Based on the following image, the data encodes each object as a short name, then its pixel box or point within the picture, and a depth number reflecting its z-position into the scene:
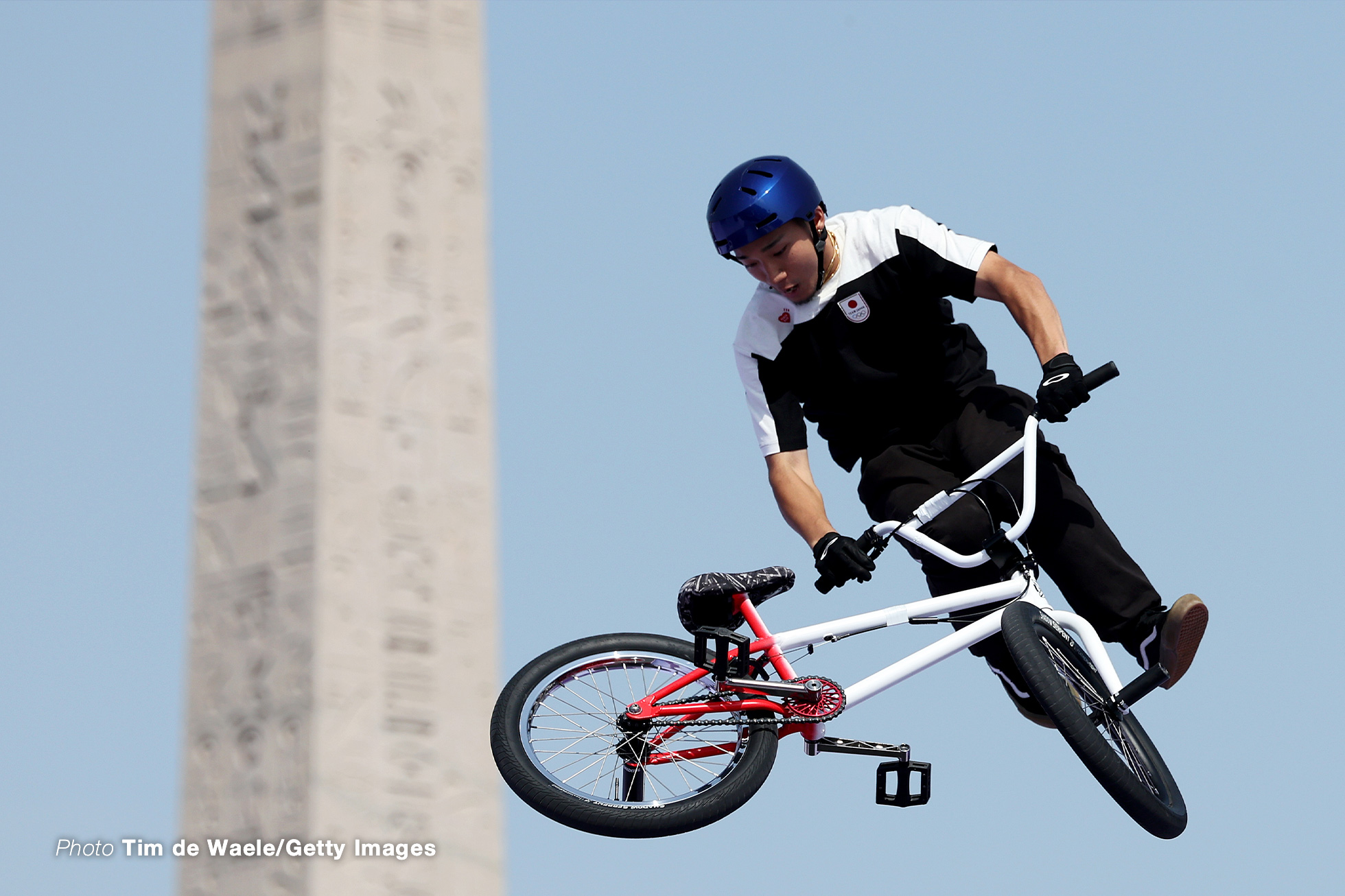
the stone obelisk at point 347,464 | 44.03
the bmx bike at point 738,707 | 18.94
